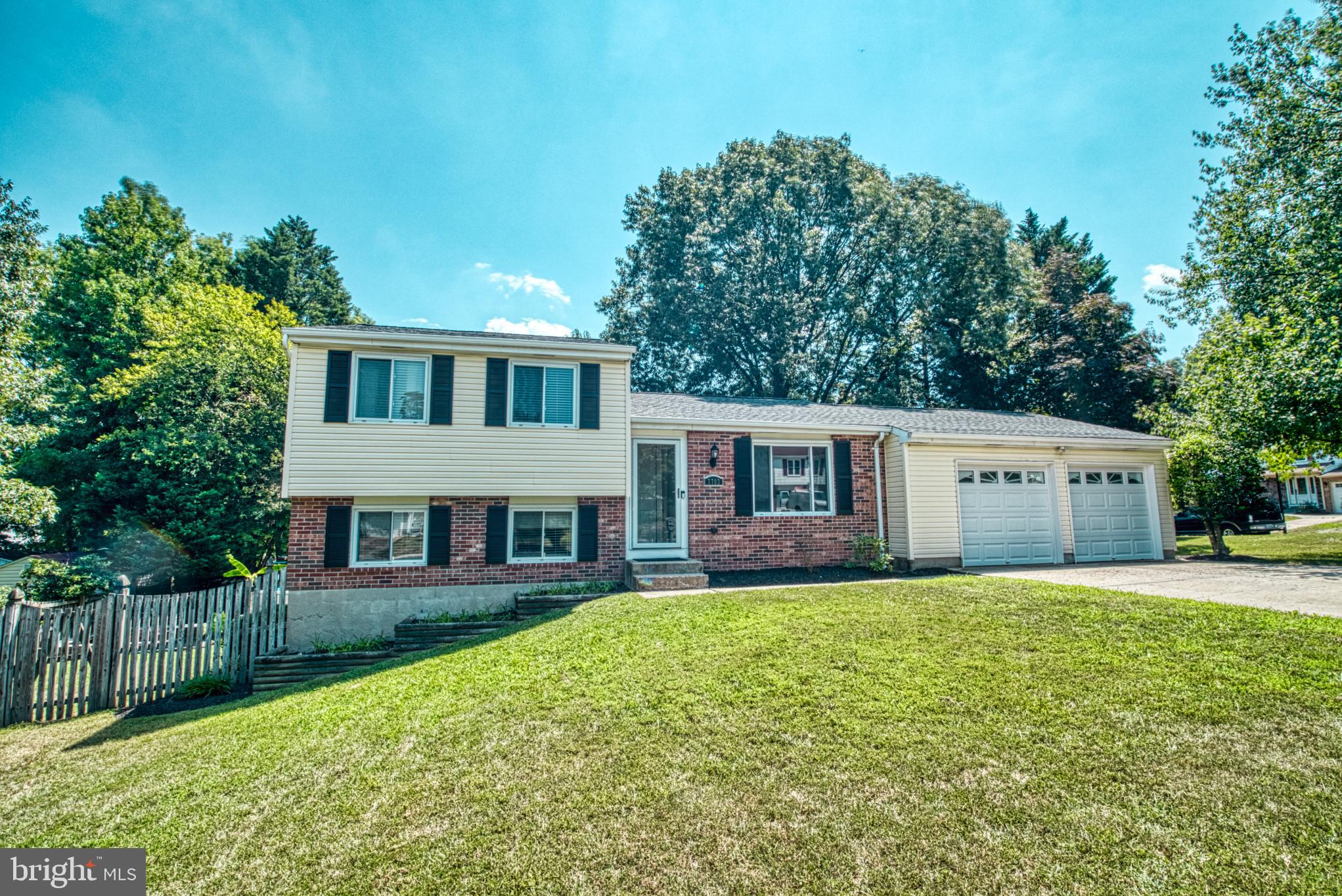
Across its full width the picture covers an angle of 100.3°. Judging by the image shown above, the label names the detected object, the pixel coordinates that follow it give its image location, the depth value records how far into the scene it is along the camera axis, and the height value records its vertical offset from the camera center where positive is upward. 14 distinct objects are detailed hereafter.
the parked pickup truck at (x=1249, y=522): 21.75 -0.76
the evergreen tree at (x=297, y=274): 27.38 +12.03
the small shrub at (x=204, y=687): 8.25 -2.61
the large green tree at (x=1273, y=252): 12.60 +7.30
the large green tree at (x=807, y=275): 23.92 +10.12
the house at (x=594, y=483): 9.75 +0.50
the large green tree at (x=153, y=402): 17.33 +3.84
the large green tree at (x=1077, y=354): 22.38 +6.37
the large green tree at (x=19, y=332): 13.04 +4.29
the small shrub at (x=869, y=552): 11.34 -0.94
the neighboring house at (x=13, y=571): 19.45 -2.05
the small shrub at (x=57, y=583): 14.14 -1.80
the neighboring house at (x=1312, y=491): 32.66 +0.82
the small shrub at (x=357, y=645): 9.23 -2.25
